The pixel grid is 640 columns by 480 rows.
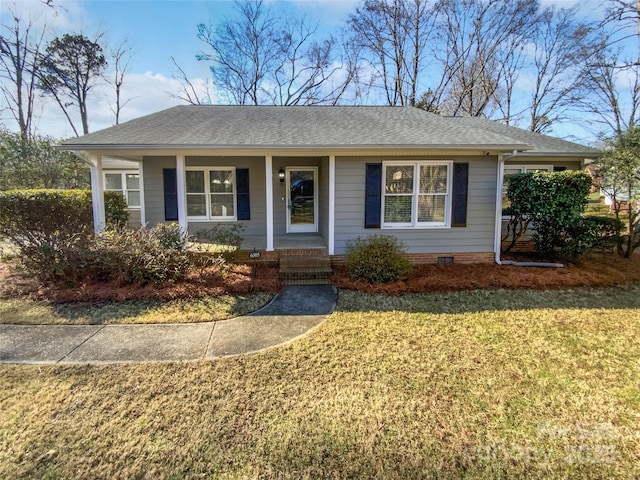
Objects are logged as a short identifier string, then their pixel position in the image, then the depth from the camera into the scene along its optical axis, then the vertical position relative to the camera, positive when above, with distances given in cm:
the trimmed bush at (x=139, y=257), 590 -81
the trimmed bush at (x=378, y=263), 657 -100
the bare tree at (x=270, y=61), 2192 +1000
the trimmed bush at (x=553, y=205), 701 +19
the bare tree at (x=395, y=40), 2075 +1098
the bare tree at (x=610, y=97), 1869 +686
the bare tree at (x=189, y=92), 2152 +792
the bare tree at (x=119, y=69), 2323 +994
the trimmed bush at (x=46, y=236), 583 -45
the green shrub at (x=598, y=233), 741 -43
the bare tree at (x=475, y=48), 2047 +1060
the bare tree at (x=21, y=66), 1875 +835
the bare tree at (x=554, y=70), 2055 +932
